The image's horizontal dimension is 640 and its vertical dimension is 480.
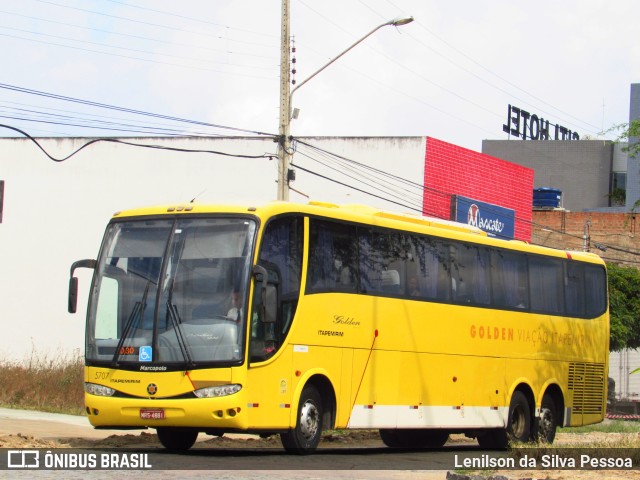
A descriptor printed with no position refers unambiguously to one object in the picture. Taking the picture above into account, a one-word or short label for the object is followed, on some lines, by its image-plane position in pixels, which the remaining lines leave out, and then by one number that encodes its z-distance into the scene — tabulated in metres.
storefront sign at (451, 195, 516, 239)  40.47
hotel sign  79.50
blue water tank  64.12
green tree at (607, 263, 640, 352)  46.41
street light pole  25.78
